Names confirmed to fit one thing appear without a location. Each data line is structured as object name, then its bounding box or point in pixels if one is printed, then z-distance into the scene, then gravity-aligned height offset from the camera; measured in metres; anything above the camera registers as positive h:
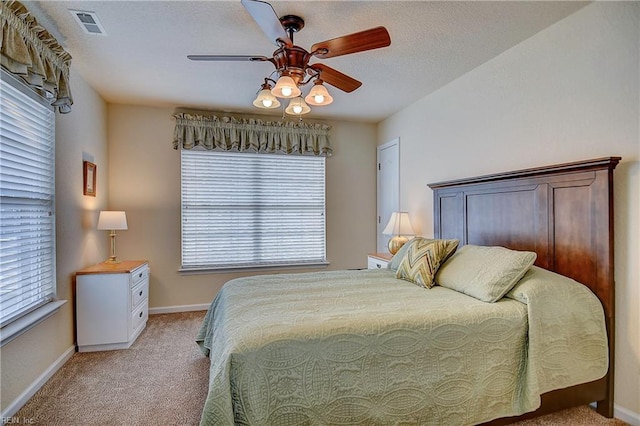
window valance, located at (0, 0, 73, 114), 1.84 +1.00
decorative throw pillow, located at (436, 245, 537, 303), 1.94 -0.38
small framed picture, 3.13 +0.35
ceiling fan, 1.75 +0.95
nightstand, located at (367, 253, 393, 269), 3.49 -0.54
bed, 1.47 -0.64
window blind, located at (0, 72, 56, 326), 2.03 +0.09
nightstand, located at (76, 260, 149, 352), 2.89 -0.85
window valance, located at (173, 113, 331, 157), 4.02 +1.01
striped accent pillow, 2.37 -0.37
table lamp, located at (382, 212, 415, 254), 3.66 -0.19
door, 4.29 +0.37
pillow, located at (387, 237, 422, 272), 2.82 -0.41
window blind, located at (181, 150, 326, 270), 4.16 +0.04
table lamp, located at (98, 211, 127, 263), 3.25 -0.07
